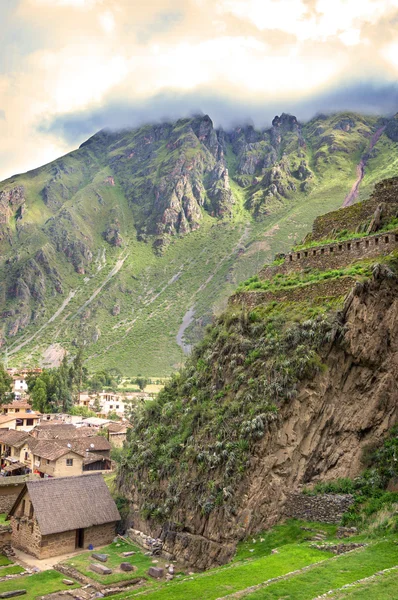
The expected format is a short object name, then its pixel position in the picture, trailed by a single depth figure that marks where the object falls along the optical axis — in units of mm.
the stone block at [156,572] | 27891
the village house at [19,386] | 105375
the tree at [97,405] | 98375
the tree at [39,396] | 83312
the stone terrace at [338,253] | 32938
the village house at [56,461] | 53594
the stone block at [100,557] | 30738
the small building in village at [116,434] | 69812
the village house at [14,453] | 55778
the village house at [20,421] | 74188
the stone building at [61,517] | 32969
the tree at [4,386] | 82688
